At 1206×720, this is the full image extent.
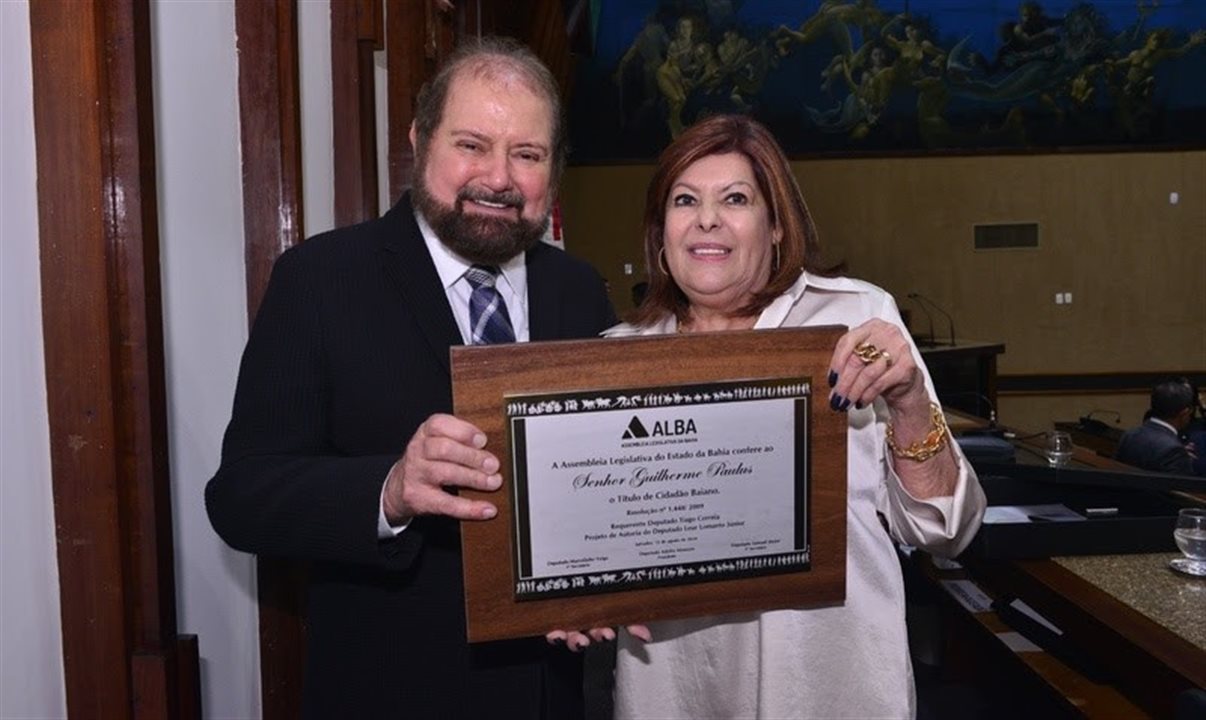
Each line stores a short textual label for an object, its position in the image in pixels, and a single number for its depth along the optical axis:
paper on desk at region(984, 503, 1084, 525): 2.66
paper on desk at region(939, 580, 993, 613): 3.53
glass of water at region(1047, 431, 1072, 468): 3.57
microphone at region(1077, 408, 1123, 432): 9.68
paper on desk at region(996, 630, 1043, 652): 3.05
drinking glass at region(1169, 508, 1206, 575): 2.37
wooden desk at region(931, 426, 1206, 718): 1.99
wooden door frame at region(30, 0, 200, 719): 1.47
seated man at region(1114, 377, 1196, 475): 5.64
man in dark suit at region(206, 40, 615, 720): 1.69
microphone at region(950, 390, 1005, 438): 4.04
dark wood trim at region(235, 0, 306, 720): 2.30
